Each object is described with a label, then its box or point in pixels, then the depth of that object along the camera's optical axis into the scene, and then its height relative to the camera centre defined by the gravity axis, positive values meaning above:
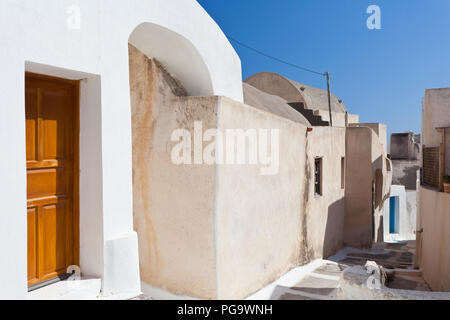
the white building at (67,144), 2.27 +0.09
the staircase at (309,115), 12.06 +1.35
